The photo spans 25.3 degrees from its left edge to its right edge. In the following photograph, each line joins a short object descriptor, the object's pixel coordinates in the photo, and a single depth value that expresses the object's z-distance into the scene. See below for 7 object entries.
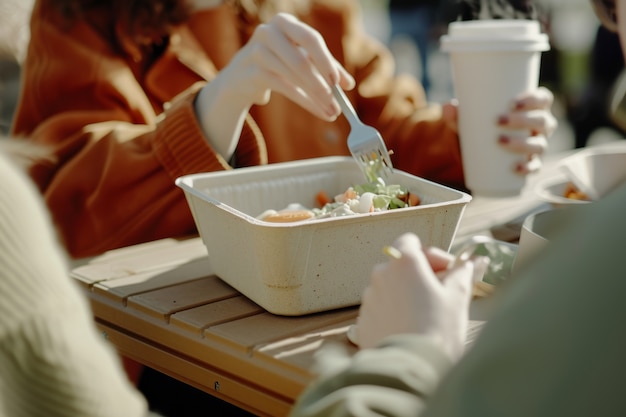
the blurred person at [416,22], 6.30
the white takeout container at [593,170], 1.09
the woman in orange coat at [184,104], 1.09
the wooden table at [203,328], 0.86
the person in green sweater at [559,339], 0.50
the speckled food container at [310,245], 0.89
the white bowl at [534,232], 0.88
